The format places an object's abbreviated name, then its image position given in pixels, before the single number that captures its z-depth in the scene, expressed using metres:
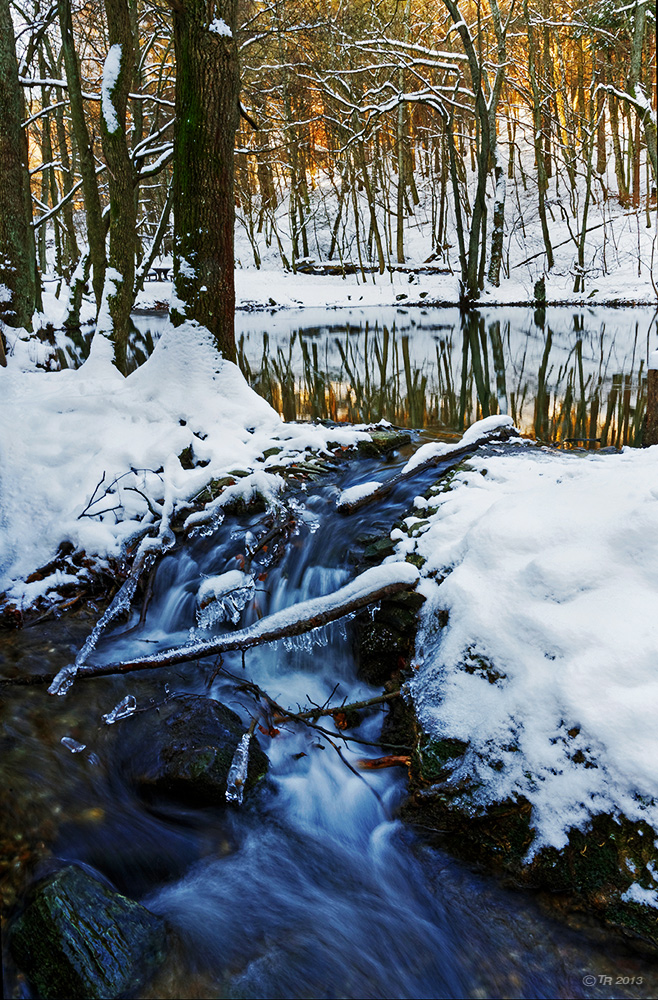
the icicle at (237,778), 2.98
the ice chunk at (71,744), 3.16
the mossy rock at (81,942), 2.03
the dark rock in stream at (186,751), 2.97
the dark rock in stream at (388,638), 3.43
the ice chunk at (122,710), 3.42
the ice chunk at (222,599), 4.16
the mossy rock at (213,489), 5.01
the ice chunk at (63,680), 3.48
